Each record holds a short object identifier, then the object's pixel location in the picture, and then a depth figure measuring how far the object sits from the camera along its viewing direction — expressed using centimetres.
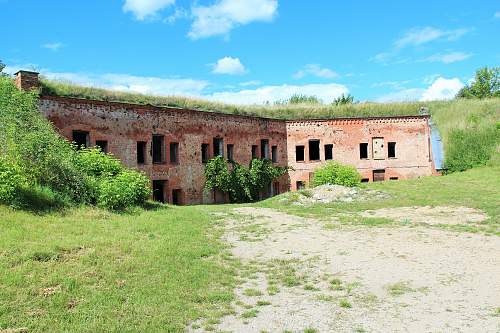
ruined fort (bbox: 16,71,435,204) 1927
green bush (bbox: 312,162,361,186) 2348
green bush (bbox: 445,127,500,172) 3080
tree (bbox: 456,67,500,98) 5030
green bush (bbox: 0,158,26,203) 1092
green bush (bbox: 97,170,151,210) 1377
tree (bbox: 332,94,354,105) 3845
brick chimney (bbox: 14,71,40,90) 1753
